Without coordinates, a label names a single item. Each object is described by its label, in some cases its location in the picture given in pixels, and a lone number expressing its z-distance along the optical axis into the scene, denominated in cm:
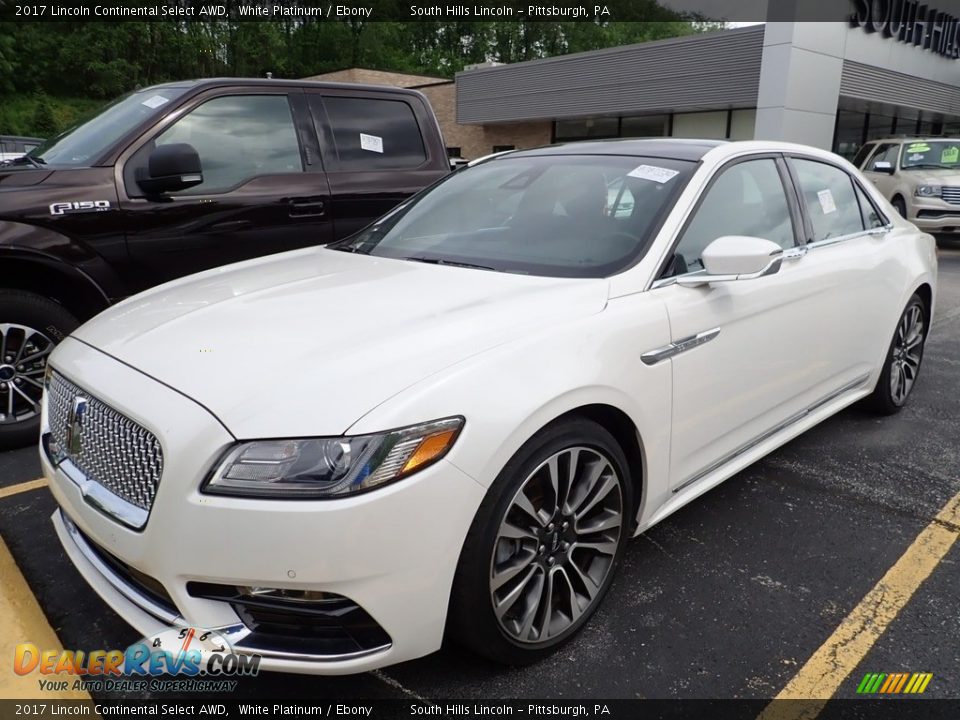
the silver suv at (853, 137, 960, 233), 1223
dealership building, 1541
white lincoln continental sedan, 172
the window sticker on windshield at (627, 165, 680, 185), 284
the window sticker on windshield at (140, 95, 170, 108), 411
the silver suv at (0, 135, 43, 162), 1169
